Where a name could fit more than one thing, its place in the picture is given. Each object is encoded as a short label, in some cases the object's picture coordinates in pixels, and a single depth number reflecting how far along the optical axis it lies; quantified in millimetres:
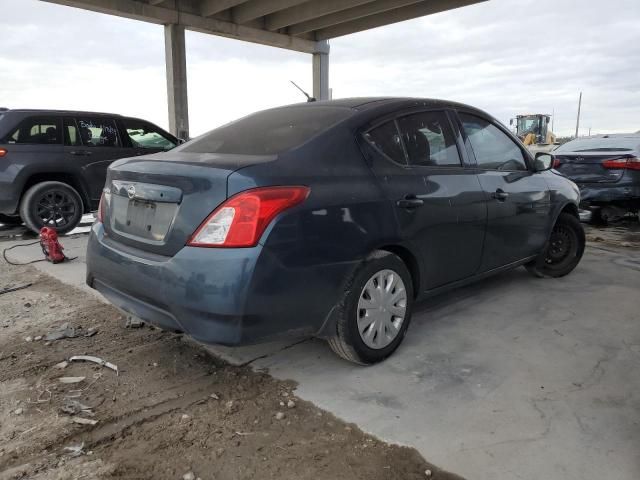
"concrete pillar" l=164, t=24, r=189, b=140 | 19656
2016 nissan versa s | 2439
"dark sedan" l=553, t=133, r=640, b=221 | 7926
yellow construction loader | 34375
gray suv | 6750
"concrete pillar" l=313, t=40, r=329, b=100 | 24609
